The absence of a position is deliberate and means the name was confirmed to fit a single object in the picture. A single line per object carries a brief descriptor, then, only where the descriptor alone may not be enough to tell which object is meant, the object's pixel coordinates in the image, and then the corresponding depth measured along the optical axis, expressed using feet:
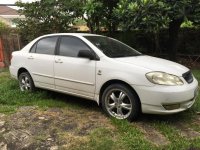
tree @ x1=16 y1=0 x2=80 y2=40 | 23.54
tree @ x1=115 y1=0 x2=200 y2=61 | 18.13
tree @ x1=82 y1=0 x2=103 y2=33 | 21.11
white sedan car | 10.93
